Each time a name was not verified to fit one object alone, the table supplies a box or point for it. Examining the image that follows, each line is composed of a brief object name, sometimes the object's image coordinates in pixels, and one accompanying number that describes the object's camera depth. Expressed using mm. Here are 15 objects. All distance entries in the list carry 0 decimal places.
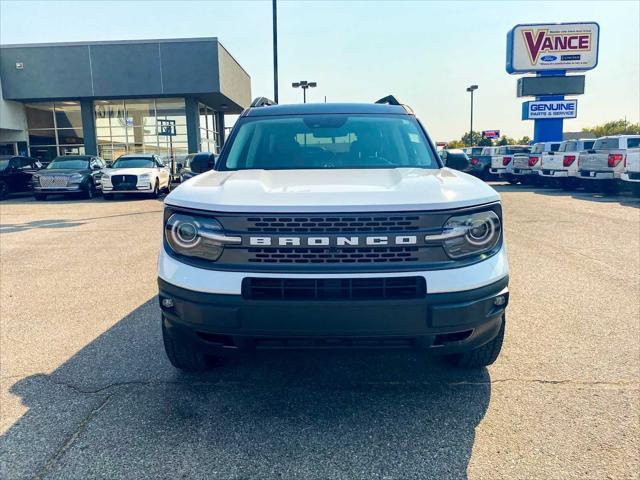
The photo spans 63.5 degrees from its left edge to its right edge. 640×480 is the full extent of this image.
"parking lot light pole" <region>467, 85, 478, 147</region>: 53562
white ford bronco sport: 2547
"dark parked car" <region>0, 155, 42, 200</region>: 19281
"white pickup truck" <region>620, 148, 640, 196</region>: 15312
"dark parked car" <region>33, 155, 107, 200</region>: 17703
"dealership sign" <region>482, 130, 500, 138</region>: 75875
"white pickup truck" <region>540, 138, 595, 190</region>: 19050
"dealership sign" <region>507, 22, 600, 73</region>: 28906
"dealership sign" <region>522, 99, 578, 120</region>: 29250
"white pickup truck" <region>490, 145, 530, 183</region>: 24144
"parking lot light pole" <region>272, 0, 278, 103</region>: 18281
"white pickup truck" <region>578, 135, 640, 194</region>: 16625
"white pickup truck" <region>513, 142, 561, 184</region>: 21641
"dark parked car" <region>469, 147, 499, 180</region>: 26906
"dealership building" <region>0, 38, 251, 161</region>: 25875
